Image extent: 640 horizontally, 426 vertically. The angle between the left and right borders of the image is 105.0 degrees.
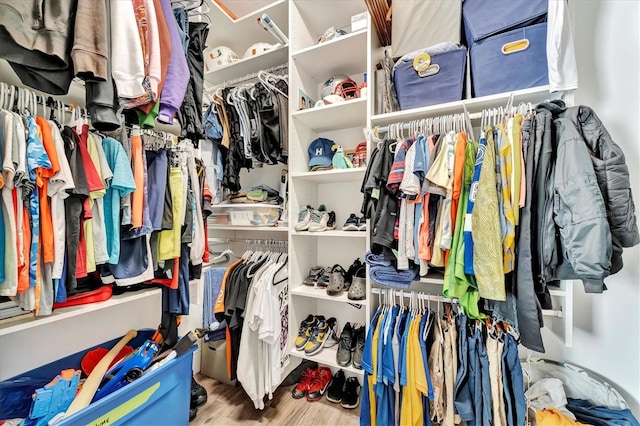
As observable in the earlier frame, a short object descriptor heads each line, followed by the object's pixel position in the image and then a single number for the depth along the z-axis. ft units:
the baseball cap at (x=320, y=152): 5.42
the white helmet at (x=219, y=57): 6.15
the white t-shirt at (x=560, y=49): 3.08
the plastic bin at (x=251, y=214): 5.45
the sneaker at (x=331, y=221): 5.58
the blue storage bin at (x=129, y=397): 2.84
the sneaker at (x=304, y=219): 5.14
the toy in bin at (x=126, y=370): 3.13
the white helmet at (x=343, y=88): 5.22
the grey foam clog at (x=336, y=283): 4.91
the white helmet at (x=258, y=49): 5.79
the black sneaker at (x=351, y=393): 5.08
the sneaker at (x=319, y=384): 5.33
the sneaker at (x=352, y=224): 4.80
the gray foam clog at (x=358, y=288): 4.66
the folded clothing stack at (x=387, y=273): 4.07
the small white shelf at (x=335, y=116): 4.80
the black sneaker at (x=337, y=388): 5.23
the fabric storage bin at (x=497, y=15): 3.43
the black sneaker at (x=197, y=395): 5.05
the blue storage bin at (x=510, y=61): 3.44
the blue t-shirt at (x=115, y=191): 2.96
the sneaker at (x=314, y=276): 5.49
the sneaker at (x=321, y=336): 5.09
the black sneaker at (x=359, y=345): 4.69
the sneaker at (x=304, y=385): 5.42
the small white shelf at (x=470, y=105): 3.57
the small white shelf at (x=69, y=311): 2.48
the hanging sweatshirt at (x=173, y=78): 2.99
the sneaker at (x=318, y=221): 5.08
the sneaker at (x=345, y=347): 4.72
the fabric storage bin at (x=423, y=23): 3.99
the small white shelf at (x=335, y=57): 4.81
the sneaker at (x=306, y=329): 5.26
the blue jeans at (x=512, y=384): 3.47
